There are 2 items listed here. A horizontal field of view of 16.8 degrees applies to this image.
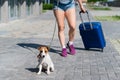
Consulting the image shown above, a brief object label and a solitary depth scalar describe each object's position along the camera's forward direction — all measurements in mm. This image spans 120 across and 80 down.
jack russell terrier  7238
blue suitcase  9984
